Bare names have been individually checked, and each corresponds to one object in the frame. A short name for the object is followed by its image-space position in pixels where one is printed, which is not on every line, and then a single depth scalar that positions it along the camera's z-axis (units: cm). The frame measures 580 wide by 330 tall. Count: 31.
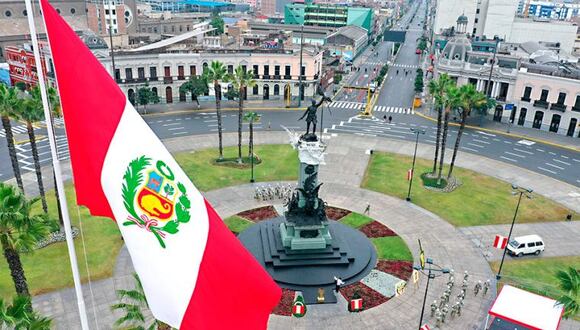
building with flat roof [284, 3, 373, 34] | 18388
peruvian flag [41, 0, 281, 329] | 1342
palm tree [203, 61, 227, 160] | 6119
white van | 4266
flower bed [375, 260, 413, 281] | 3938
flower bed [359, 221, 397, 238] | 4522
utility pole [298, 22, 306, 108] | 8582
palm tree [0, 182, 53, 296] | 2328
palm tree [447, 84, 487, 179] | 5412
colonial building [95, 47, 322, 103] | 8419
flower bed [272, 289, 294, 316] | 3438
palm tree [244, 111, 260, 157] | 5746
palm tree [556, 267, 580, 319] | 2408
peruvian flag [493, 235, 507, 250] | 3914
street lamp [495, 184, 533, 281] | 3956
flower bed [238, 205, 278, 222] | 4762
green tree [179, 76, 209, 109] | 8381
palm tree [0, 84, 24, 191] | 3884
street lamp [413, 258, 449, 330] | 3272
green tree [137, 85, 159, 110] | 7919
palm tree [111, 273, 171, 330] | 2172
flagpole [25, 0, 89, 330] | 1179
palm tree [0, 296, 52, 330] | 1848
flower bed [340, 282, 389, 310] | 3578
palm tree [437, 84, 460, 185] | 5406
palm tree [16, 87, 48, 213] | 3966
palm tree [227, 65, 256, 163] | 6003
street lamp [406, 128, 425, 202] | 5247
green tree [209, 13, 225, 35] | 15512
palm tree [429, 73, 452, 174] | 5641
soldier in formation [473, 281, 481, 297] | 3682
